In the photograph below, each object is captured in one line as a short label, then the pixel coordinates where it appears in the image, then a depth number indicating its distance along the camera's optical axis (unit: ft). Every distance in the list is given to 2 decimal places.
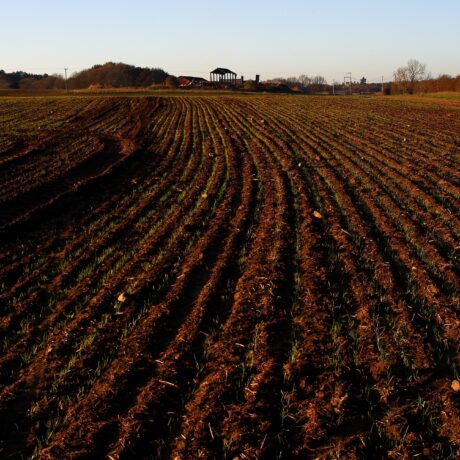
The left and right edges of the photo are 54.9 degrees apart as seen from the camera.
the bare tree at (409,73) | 385.05
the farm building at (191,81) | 299.38
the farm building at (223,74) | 323.68
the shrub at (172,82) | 297.84
